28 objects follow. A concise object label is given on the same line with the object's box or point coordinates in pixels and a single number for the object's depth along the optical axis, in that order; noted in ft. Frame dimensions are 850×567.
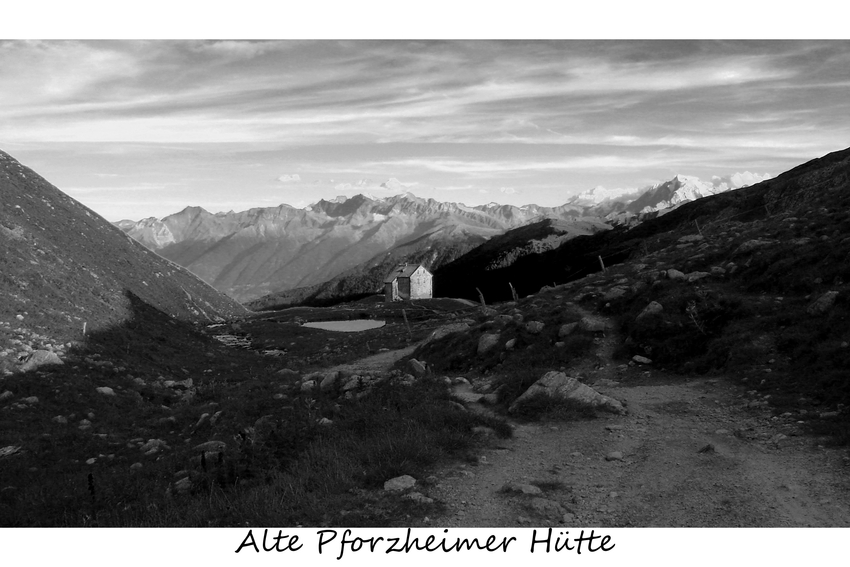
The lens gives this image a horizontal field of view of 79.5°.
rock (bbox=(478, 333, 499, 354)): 66.28
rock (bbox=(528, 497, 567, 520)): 26.94
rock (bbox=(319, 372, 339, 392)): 57.52
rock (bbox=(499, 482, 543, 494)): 29.17
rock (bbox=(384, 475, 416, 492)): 29.66
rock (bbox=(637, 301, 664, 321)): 59.88
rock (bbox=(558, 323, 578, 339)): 63.46
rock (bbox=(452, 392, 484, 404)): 48.60
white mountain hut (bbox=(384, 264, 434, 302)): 311.88
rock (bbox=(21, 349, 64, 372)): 68.95
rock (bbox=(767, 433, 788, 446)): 34.60
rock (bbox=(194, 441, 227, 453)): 43.88
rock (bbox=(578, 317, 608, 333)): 62.80
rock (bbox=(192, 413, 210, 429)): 56.34
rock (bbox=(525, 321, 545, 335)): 65.82
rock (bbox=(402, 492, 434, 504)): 27.89
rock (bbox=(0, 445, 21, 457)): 49.19
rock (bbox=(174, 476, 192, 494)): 36.20
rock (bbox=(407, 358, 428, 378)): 58.90
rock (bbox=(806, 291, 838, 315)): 49.16
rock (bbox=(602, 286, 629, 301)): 72.08
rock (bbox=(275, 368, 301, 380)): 77.92
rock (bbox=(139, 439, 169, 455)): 49.90
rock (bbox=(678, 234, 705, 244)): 114.62
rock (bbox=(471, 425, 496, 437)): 37.70
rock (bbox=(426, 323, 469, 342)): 83.10
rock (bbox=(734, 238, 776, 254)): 72.43
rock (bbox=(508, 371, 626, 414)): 42.42
